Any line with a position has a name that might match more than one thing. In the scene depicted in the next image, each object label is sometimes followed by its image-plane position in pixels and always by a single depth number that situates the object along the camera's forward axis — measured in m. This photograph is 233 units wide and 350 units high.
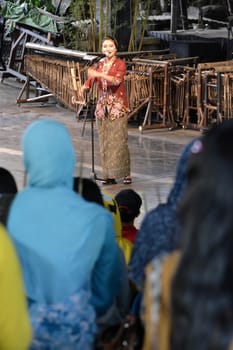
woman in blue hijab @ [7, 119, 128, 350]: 4.22
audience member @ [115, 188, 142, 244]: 7.01
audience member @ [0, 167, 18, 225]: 6.35
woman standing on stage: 12.32
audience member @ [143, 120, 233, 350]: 2.75
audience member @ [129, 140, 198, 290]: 4.37
